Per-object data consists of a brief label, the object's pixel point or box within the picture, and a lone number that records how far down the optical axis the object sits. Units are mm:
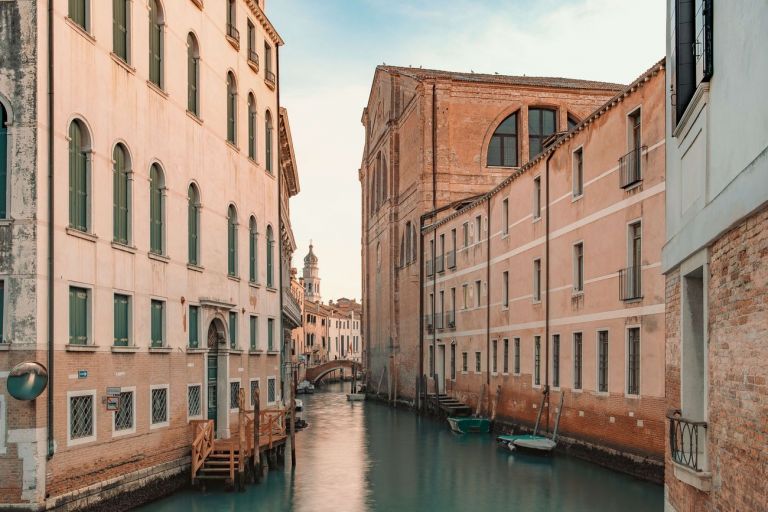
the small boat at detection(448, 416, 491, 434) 30234
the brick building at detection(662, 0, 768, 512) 5637
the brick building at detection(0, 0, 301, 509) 12641
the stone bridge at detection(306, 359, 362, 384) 68750
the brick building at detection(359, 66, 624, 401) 41750
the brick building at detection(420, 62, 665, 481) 18719
